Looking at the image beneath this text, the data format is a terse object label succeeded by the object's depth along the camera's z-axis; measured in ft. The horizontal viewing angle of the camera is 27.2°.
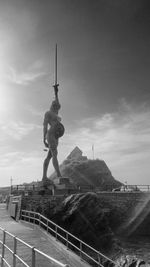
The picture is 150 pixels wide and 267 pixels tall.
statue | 100.01
